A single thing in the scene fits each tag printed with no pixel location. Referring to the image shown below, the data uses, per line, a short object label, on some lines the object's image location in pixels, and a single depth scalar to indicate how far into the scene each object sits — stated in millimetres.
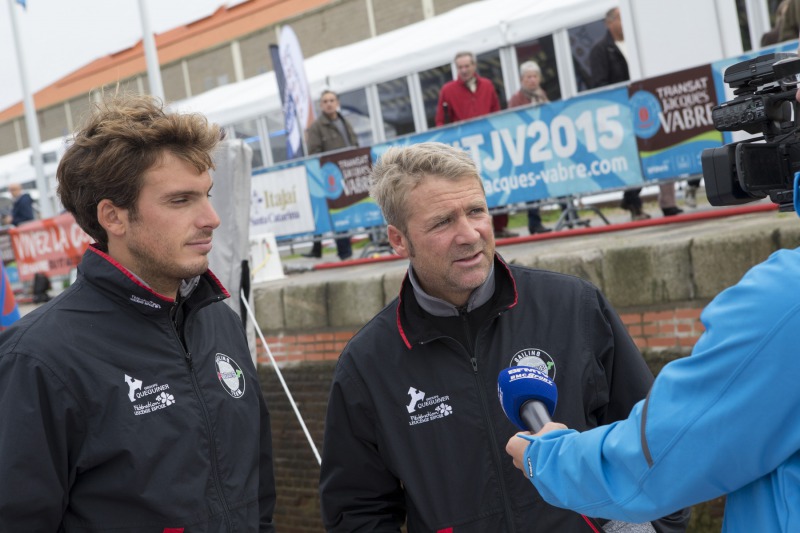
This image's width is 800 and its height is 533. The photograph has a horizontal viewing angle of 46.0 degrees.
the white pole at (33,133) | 22875
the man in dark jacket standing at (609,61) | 10867
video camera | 1950
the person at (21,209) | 19625
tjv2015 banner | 9492
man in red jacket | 11703
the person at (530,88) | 11617
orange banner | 14945
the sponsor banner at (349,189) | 12395
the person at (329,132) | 13477
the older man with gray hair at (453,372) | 2812
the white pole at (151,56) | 13883
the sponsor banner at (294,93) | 15989
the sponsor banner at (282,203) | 13249
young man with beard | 2533
